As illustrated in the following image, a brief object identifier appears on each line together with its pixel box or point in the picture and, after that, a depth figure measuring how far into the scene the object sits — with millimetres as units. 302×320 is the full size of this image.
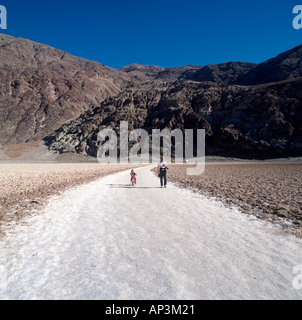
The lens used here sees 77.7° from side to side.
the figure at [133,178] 12797
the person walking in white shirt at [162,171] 11561
